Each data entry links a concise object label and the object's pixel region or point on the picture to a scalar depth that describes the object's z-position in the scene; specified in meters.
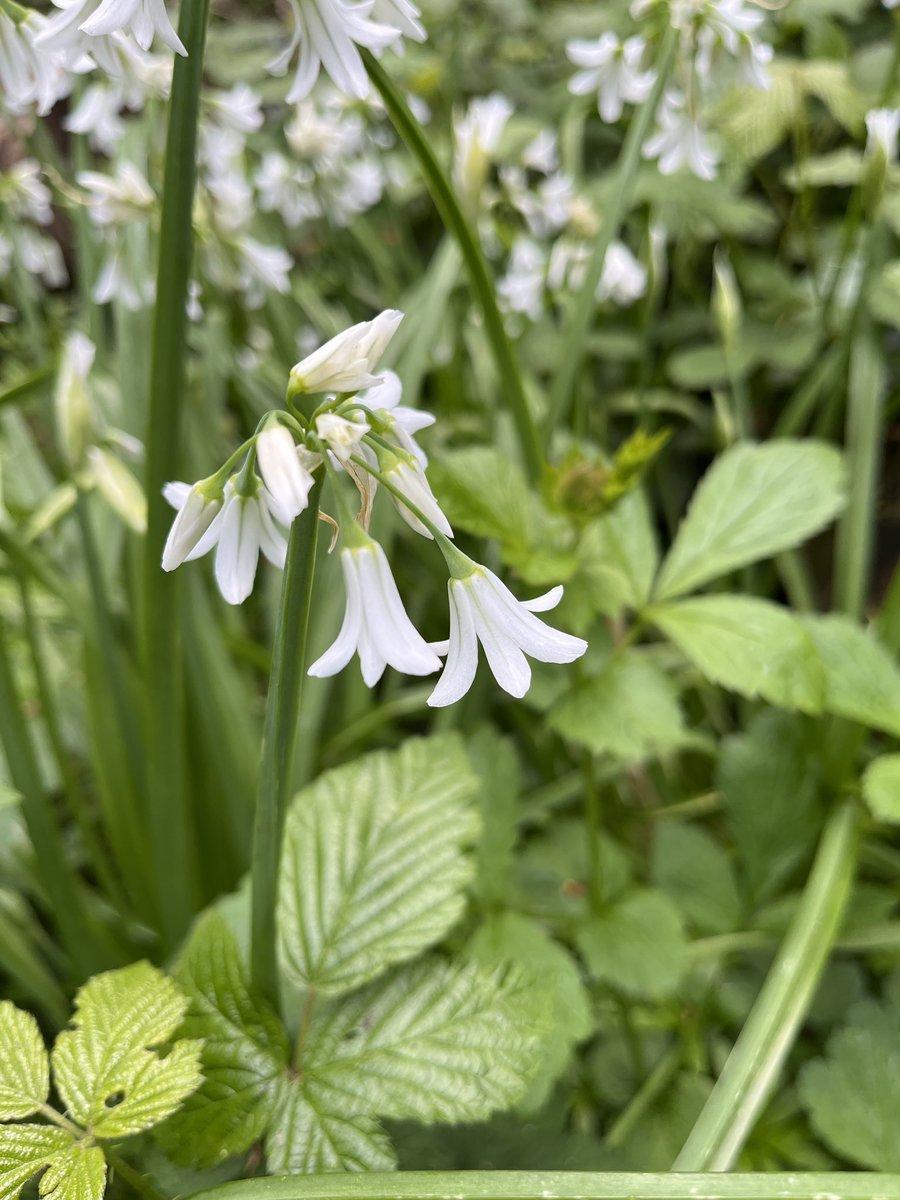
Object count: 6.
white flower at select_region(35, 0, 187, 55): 0.13
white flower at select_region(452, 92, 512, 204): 0.27
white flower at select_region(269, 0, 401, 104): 0.15
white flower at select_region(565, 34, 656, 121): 0.27
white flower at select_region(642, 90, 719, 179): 0.25
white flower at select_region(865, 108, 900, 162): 0.27
